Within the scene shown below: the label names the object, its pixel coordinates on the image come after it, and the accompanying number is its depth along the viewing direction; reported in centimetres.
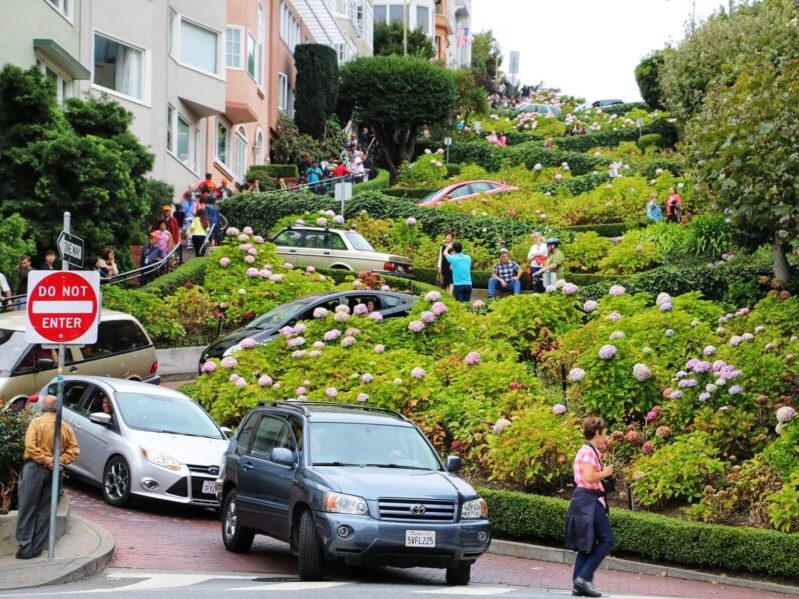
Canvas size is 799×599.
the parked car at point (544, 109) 9010
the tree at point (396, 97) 6219
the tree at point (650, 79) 8238
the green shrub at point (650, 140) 6400
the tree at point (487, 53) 12787
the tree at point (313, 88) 5872
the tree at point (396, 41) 8806
